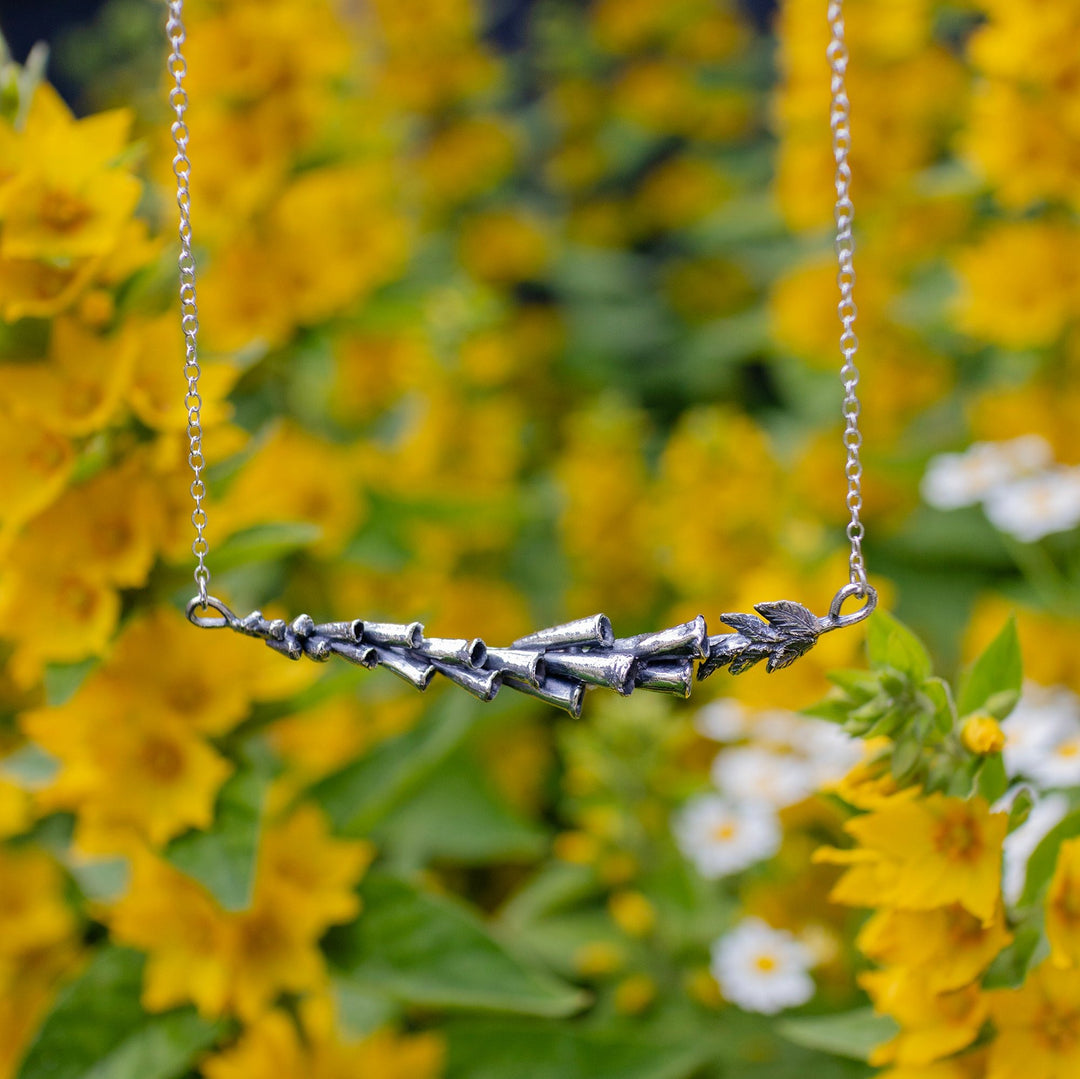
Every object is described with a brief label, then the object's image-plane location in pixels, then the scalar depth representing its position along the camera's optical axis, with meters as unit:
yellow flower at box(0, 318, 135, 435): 0.48
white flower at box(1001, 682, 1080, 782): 0.49
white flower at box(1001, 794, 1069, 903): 0.47
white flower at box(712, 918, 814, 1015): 0.51
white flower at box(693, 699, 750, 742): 0.56
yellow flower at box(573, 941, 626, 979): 0.56
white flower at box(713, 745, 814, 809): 0.53
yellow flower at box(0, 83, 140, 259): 0.48
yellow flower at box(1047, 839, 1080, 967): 0.44
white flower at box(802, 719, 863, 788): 0.52
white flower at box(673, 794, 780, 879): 0.53
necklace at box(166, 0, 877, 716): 0.45
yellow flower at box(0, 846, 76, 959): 0.53
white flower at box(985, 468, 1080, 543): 0.55
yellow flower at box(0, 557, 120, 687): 0.48
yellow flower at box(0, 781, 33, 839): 0.54
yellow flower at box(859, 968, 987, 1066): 0.45
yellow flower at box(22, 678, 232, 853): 0.48
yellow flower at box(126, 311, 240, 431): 0.48
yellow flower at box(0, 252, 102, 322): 0.48
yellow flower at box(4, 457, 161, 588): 0.49
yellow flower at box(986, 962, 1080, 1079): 0.44
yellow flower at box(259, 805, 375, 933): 0.50
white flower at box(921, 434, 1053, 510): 0.58
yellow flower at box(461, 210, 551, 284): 0.98
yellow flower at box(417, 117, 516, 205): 0.97
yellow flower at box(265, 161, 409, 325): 0.59
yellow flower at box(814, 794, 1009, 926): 0.44
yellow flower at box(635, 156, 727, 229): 1.06
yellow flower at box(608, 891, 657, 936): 0.55
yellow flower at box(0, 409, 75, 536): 0.48
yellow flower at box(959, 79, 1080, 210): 0.58
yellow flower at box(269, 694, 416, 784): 0.58
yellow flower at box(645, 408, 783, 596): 0.62
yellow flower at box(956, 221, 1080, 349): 0.60
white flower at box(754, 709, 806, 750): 0.55
